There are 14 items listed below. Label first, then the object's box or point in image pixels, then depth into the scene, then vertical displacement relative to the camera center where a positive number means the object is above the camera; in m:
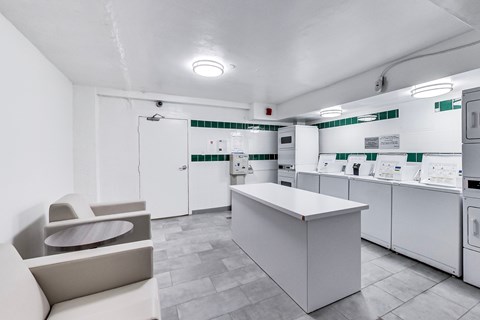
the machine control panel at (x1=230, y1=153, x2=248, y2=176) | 4.72 -0.14
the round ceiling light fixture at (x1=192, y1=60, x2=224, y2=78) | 2.60 +1.13
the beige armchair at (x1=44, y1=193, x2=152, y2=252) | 2.04 -0.62
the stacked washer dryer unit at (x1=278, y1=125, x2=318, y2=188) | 4.71 +0.16
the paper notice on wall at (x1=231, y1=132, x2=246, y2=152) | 4.98 +0.38
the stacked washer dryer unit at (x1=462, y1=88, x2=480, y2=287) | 2.09 -0.29
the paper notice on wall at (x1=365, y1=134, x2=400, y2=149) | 3.52 +0.26
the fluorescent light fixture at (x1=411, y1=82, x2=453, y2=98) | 2.37 +0.77
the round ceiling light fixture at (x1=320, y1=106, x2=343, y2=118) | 3.85 +0.86
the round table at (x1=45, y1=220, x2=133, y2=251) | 1.51 -0.61
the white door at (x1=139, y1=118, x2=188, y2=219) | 4.17 -0.16
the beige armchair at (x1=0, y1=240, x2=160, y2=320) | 1.11 -0.78
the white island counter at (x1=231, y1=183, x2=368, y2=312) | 1.80 -0.84
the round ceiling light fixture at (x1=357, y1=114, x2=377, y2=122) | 3.87 +0.74
